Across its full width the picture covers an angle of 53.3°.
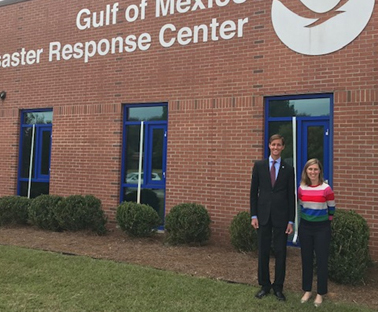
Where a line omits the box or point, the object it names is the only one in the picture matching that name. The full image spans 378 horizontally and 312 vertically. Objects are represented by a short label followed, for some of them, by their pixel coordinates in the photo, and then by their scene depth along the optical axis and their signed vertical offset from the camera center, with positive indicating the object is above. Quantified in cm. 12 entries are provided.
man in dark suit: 448 -46
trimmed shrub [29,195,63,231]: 812 -100
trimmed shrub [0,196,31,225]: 864 -101
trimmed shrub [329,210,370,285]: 503 -102
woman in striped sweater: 436 -56
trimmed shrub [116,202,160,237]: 737 -97
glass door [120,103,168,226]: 827 +38
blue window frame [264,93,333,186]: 678 +94
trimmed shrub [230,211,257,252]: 639 -104
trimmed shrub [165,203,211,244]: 694 -99
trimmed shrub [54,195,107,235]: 781 -97
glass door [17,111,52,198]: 973 +33
